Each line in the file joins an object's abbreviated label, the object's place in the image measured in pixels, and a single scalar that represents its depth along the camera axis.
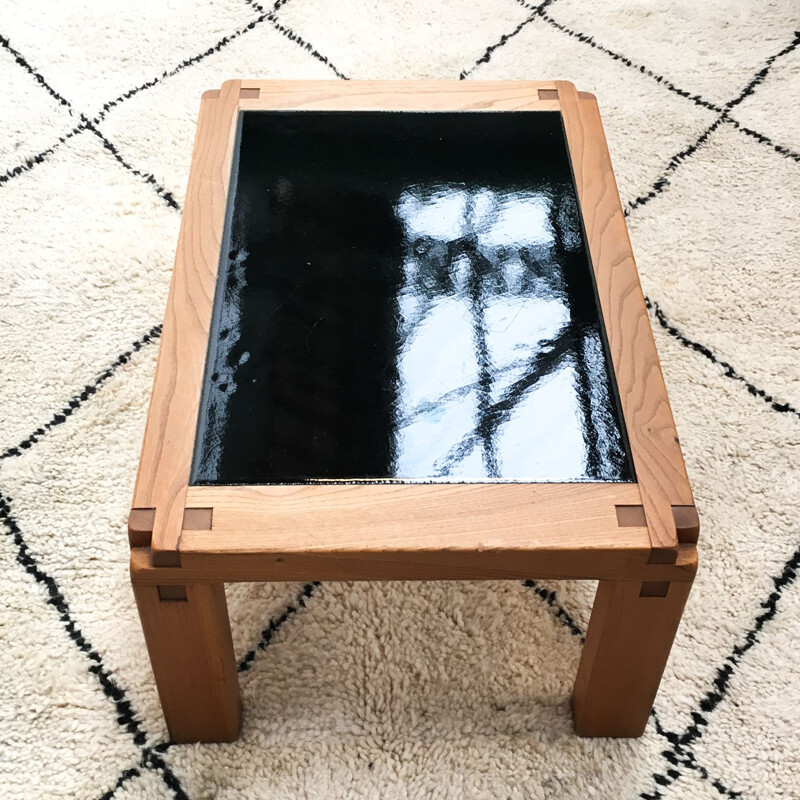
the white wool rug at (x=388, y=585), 1.04
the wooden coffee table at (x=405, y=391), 0.85
